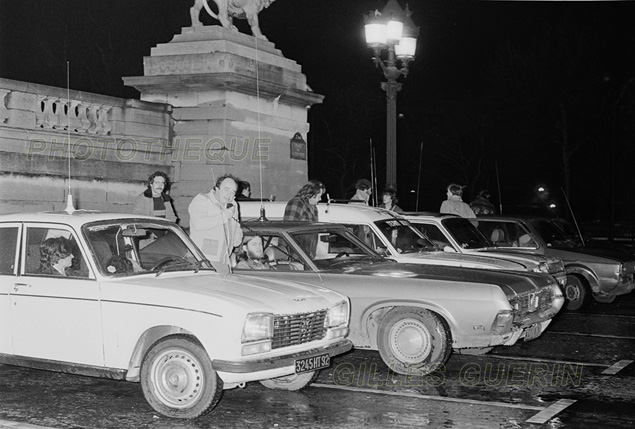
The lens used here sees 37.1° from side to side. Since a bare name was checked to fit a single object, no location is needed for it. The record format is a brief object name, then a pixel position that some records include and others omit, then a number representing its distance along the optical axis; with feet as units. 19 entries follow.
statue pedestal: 52.49
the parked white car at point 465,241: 40.50
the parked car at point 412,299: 29.50
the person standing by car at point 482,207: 53.01
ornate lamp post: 54.24
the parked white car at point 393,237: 36.42
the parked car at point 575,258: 47.14
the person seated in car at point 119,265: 25.20
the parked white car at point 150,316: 23.08
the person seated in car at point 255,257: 31.91
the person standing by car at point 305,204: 37.24
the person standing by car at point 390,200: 47.03
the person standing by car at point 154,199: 37.40
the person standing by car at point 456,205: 47.85
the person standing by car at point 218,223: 32.19
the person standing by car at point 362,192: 45.85
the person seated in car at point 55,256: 25.67
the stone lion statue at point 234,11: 54.13
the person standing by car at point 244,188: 45.55
